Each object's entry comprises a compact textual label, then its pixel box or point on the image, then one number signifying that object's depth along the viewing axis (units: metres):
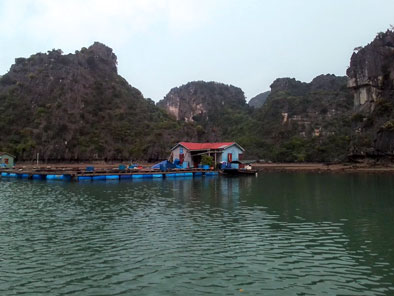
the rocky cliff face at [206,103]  161.50
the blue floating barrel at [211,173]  58.50
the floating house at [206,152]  63.19
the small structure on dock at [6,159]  67.61
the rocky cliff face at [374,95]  73.88
